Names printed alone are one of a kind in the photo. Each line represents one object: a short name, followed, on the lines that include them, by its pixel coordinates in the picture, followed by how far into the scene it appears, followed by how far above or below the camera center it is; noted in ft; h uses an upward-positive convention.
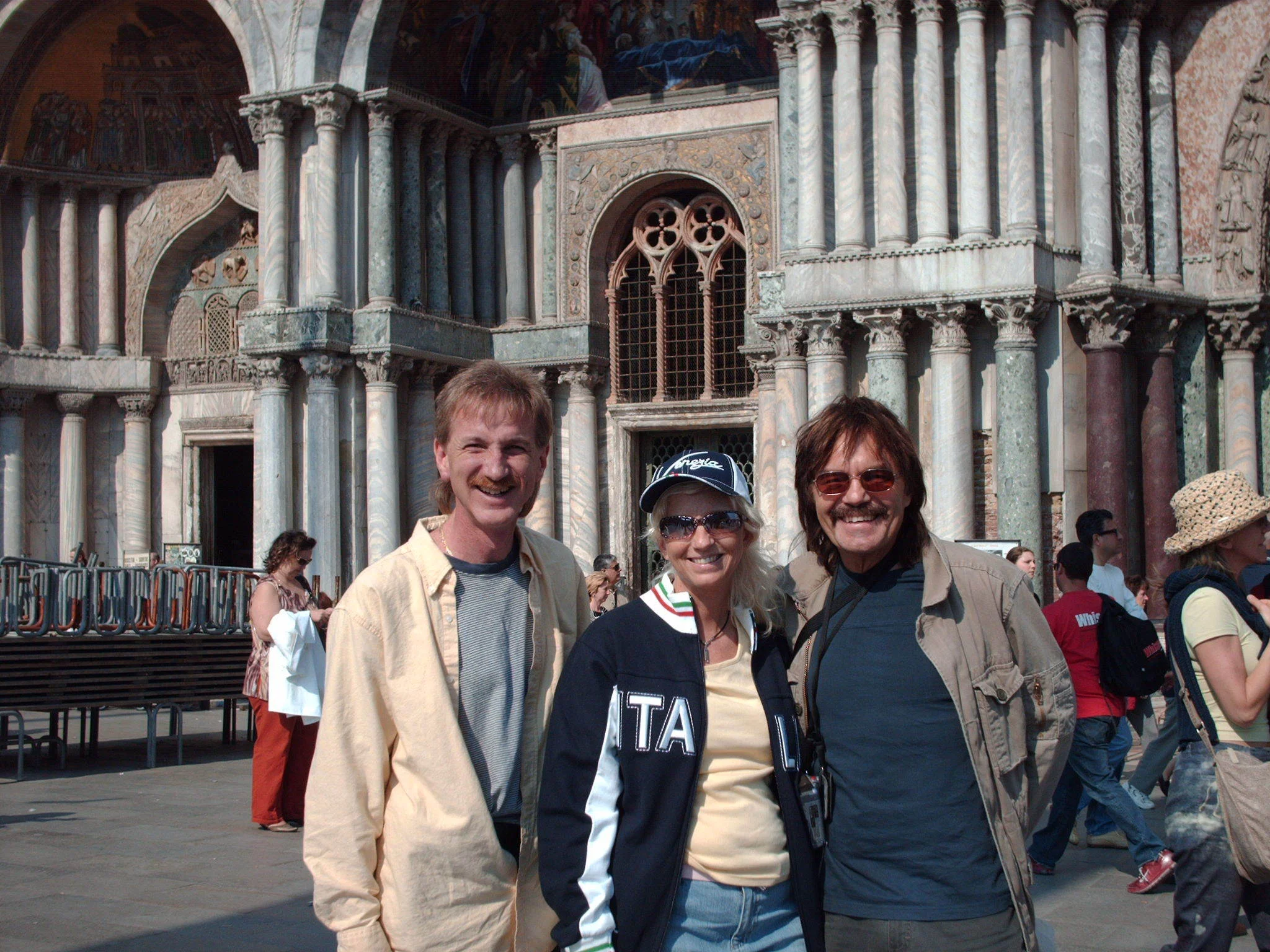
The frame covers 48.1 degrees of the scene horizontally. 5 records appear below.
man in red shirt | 22.94 -4.15
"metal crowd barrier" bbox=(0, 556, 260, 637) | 37.27 -2.37
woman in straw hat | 14.05 -1.82
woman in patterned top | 29.19 -4.47
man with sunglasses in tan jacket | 10.28 -1.57
